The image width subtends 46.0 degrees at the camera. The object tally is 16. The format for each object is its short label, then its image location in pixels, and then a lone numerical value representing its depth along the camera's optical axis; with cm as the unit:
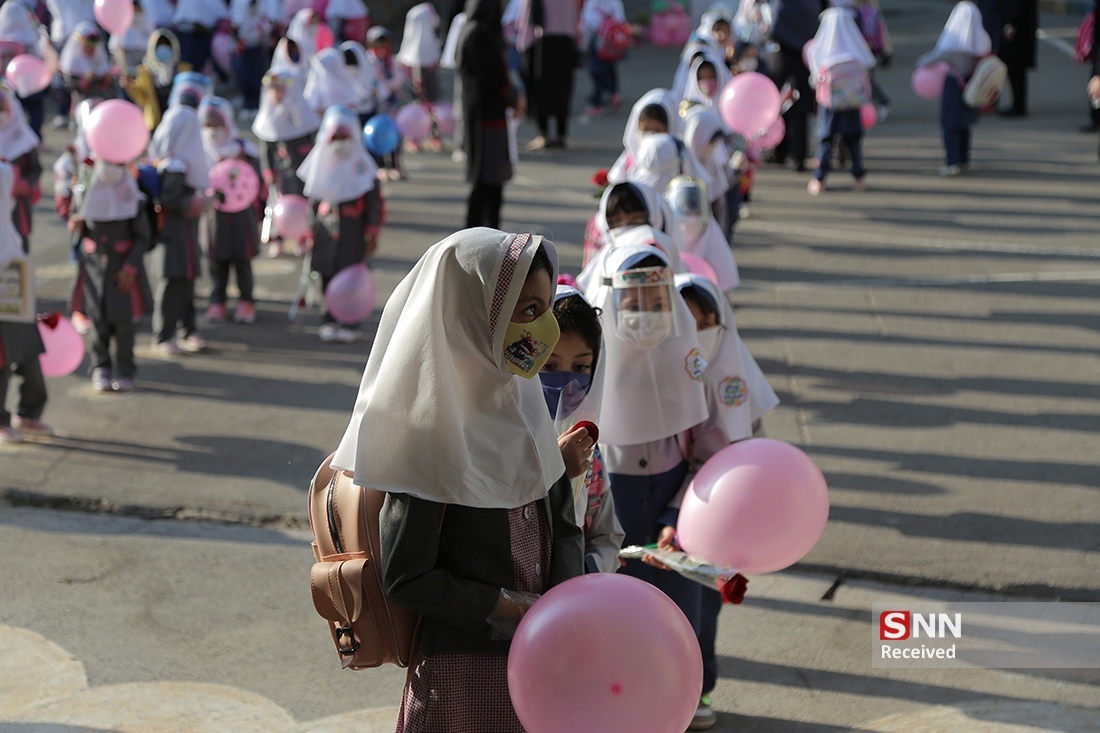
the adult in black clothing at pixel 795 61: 1424
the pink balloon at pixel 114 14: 1441
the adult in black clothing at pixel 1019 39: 1648
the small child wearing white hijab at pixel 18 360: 716
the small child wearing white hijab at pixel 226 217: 957
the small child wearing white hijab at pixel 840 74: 1312
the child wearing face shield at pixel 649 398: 433
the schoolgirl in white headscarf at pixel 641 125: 859
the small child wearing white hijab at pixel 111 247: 801
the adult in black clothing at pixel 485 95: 1109
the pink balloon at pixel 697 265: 617
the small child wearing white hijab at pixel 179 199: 885
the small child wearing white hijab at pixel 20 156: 923
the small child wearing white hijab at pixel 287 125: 1135
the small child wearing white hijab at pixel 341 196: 923
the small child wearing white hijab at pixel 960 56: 1366
